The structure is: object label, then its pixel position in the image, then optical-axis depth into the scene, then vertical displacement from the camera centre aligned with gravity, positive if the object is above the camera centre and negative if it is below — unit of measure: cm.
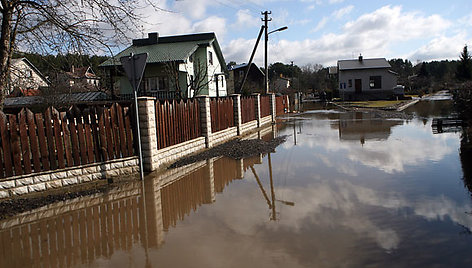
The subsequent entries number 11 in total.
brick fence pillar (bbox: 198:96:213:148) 1347 -54
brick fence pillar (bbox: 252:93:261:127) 2222 -35
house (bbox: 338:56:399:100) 5488 +228
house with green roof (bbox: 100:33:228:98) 2788 +354
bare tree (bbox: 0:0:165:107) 848 +215
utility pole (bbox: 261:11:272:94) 3095 +629
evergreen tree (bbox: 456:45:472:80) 5306 +362
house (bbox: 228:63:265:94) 5644 +479
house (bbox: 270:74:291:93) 8831 +449
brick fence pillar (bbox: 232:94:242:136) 1761 -50
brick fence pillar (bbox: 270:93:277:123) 2645 -43
